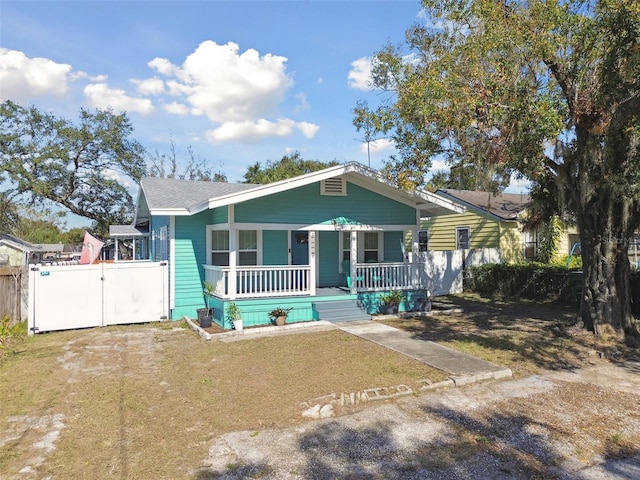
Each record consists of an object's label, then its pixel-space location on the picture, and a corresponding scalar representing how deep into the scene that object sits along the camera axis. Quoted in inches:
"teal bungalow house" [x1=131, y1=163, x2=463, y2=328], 421.7
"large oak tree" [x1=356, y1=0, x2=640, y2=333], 281.4
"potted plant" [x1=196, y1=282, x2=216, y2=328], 399.2
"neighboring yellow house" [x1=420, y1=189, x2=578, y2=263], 733.3
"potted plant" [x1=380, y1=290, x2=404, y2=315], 455.2
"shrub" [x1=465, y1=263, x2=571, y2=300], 555.5
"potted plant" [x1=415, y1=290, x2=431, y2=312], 476.1
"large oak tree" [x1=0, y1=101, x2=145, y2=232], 960.3
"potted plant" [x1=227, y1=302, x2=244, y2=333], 392.0
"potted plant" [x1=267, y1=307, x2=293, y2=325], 409.1
